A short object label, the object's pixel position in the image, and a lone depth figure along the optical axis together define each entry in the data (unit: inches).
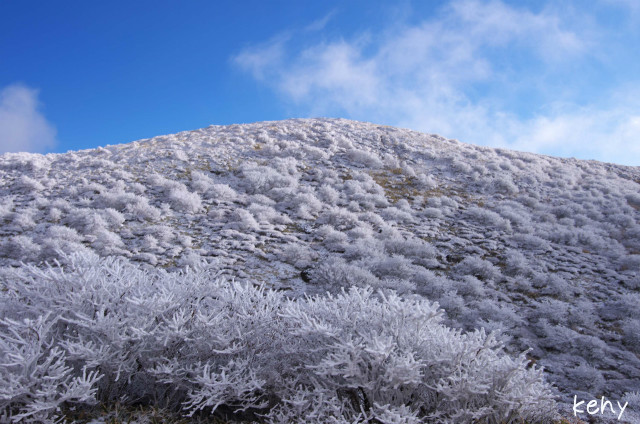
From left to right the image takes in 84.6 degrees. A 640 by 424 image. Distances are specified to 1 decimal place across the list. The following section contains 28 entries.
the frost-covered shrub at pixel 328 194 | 585.9
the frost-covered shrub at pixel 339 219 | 499.8
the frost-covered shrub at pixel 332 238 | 426.6
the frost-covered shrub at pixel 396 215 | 538.0
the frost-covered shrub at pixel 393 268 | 363.3
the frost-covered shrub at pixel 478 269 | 385.1
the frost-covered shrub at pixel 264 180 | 603.5
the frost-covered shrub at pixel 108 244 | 368.8
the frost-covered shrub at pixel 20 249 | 352.8
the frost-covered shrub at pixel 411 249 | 420.2
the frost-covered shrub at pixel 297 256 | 385.1
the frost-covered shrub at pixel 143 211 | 463.5
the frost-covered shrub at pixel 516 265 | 399.5
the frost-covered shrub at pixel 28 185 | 535.2
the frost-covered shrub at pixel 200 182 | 571.2
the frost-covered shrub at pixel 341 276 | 335.3
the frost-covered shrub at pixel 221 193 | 555.7
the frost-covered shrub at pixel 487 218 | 535.5
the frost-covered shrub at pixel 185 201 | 501.4
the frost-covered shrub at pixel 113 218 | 430.6
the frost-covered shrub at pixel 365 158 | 786.8
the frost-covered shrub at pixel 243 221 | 461.1
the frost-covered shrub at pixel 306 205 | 522.9
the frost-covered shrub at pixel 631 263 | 429.7
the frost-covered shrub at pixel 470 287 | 339.6
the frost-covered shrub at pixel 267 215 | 495.3
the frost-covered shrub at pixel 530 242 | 470.9
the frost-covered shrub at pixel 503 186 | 706.2
